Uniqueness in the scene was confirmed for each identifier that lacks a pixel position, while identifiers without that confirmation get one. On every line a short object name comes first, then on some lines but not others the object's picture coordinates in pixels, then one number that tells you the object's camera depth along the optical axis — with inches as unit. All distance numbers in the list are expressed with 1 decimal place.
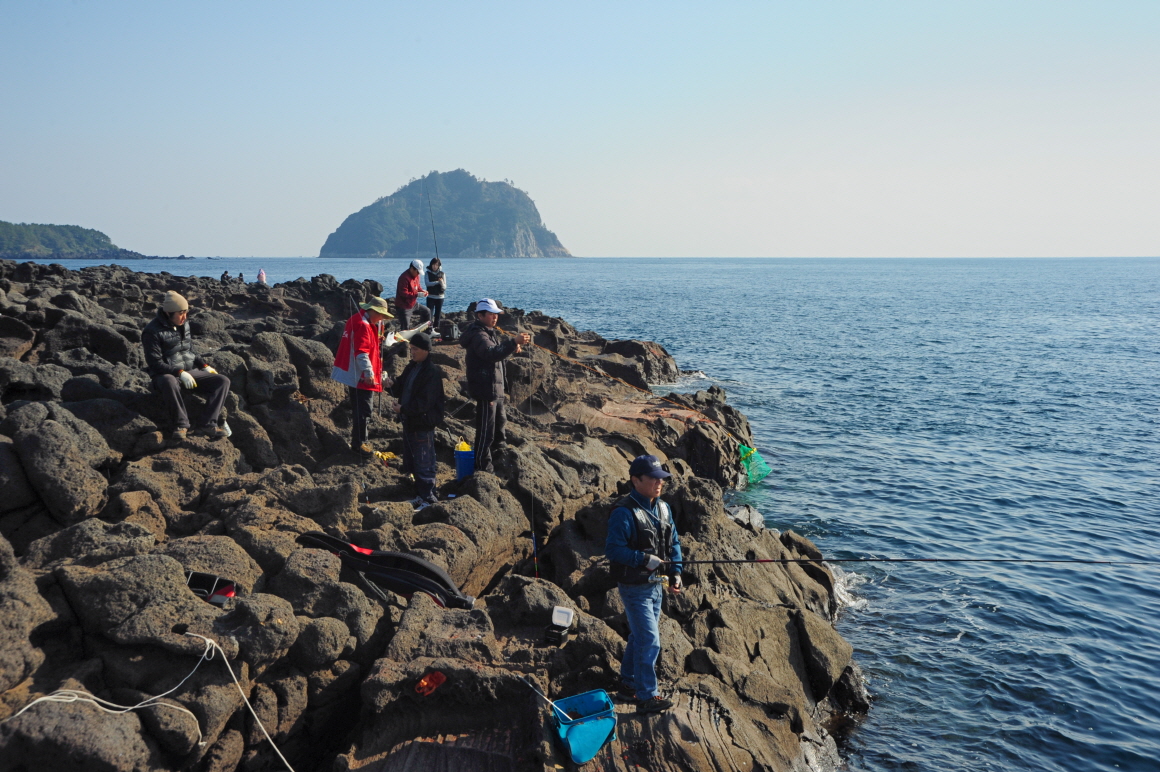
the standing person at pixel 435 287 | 669.9
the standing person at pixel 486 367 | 355.3
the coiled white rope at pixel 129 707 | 182.5
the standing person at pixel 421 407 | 338.3
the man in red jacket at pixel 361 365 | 364.2
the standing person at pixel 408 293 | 597.6
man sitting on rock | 337.1
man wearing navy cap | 226.5
